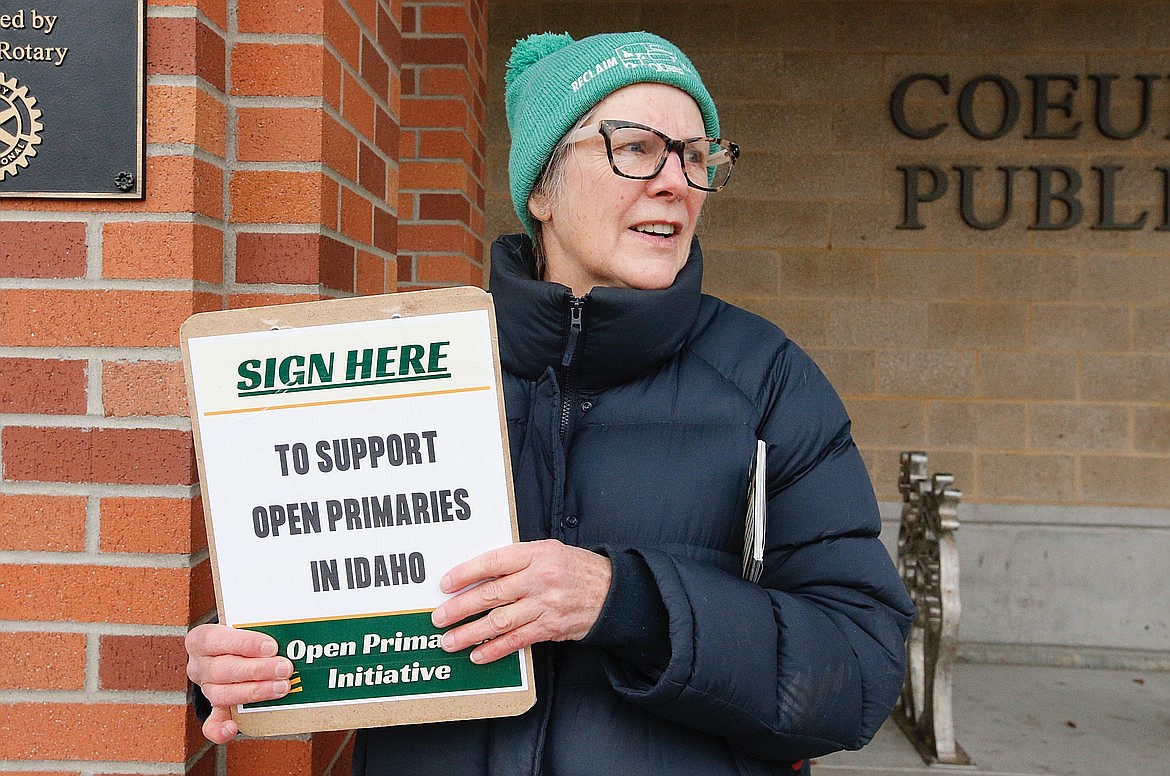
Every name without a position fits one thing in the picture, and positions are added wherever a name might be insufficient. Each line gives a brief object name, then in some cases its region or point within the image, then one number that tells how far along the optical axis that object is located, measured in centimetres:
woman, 105
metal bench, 323
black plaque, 134
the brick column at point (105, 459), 135
